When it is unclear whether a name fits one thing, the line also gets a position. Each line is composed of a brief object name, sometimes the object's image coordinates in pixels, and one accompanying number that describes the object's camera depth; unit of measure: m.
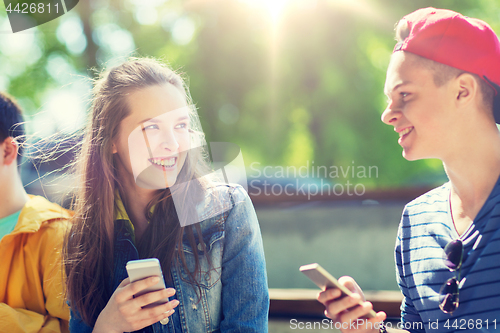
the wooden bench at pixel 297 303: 2.09
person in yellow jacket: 1.70
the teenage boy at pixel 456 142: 1.17
